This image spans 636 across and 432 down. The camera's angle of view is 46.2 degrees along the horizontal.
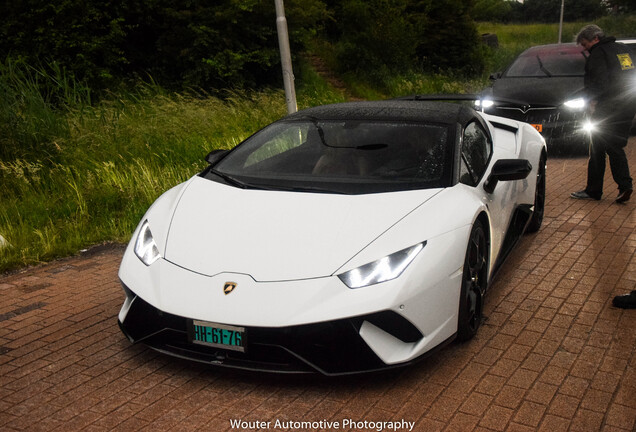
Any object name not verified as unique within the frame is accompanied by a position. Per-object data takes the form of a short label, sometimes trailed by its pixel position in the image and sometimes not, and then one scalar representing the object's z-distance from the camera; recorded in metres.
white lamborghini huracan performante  3.53
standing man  7.73
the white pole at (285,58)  10.20
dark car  10.89
